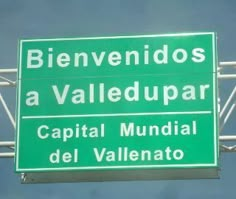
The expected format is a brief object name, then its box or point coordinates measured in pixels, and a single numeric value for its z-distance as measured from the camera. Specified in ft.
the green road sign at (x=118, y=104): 58.23
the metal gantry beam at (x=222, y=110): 59.67
